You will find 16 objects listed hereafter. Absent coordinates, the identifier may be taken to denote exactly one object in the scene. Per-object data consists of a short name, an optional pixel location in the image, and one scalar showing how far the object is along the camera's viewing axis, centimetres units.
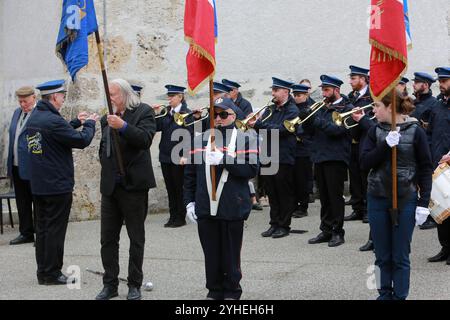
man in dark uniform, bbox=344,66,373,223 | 1016
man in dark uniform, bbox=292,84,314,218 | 1190
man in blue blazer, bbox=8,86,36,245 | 1064
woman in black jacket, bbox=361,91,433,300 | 644
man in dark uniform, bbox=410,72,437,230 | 1040
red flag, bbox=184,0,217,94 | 680
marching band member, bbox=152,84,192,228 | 1183
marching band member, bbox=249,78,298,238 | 1050
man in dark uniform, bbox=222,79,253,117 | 1241
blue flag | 734
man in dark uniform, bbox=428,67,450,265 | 894
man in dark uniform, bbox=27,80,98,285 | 810
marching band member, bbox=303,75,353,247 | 962
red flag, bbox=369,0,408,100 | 657
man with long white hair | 715
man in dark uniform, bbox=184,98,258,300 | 674
